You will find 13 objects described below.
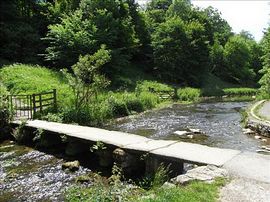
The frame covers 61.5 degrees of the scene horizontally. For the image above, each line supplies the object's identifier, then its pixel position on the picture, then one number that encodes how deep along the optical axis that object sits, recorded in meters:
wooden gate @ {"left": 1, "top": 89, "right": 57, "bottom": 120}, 10.95
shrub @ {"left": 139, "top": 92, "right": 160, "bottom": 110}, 17.10
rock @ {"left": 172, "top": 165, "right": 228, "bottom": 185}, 4.87
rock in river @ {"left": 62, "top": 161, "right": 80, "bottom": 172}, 7.23
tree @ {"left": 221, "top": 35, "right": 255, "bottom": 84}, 39.78
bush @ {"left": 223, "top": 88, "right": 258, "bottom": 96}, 30.99
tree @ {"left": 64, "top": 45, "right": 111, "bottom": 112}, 12.23
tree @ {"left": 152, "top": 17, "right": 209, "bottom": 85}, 29.24
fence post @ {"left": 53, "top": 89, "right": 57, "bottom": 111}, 11.80
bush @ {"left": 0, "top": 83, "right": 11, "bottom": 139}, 10.32
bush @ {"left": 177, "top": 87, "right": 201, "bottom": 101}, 22.88
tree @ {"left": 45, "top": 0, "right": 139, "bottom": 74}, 20.28
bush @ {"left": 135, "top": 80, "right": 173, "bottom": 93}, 23.19
